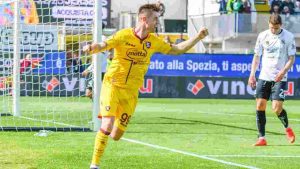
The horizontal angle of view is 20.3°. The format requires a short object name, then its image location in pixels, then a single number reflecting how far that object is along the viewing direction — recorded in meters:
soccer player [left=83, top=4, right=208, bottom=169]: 10.70
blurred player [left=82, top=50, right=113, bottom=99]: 19.20
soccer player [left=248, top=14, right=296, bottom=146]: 14.59
